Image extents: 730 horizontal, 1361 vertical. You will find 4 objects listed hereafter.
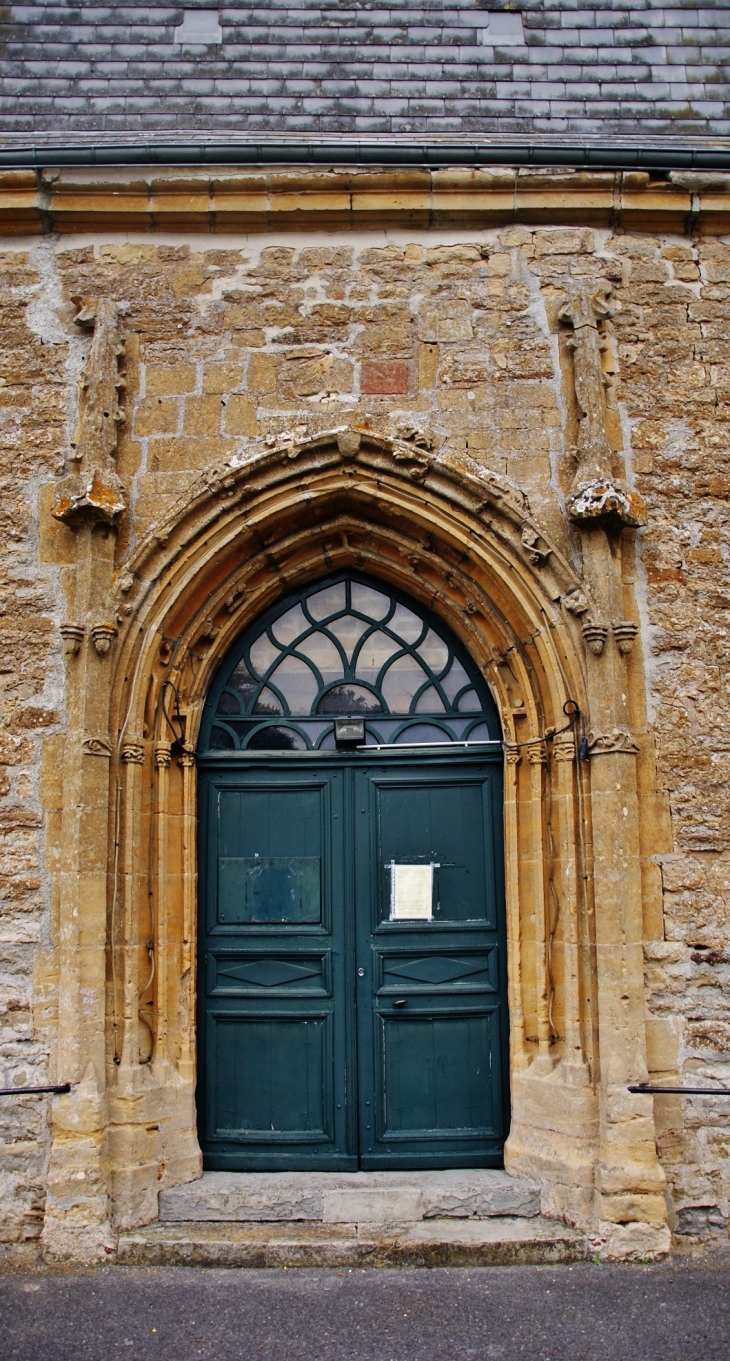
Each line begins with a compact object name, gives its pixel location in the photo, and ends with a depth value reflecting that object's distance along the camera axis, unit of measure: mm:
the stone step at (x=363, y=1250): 4750
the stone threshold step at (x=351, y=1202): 4953
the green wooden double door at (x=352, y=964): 5418
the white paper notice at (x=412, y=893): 5543
